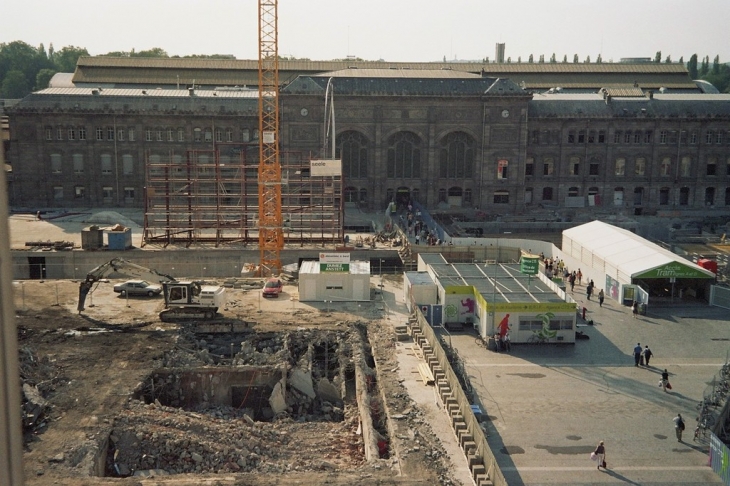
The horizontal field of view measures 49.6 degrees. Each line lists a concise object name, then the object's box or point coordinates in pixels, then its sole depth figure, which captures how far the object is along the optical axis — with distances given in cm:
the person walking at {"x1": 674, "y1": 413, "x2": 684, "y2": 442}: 3133
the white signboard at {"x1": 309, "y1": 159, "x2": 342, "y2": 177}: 6719
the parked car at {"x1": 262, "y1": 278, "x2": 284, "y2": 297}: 5512
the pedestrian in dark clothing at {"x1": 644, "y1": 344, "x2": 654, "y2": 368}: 4012
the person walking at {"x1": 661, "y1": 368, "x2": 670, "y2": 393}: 3672
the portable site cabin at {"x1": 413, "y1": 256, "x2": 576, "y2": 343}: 4388
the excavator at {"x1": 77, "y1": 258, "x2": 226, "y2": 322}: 4844
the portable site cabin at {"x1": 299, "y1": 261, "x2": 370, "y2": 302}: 5388
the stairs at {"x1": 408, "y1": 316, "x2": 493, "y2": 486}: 2741
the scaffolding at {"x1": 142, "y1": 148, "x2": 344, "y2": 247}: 6994
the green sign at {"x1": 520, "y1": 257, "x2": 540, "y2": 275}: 5016
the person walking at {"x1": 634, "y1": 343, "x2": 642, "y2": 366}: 4031
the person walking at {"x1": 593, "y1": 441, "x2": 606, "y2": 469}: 2852
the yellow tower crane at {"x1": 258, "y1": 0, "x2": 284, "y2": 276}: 6297
